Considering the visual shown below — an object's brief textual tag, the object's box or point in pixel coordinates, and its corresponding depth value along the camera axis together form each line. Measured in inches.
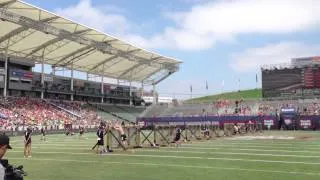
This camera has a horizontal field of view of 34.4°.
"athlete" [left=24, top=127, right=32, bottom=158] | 998.8
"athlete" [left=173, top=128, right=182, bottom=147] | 1250.0
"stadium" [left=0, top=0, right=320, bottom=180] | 755.4
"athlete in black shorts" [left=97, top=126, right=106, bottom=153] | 1041.5
